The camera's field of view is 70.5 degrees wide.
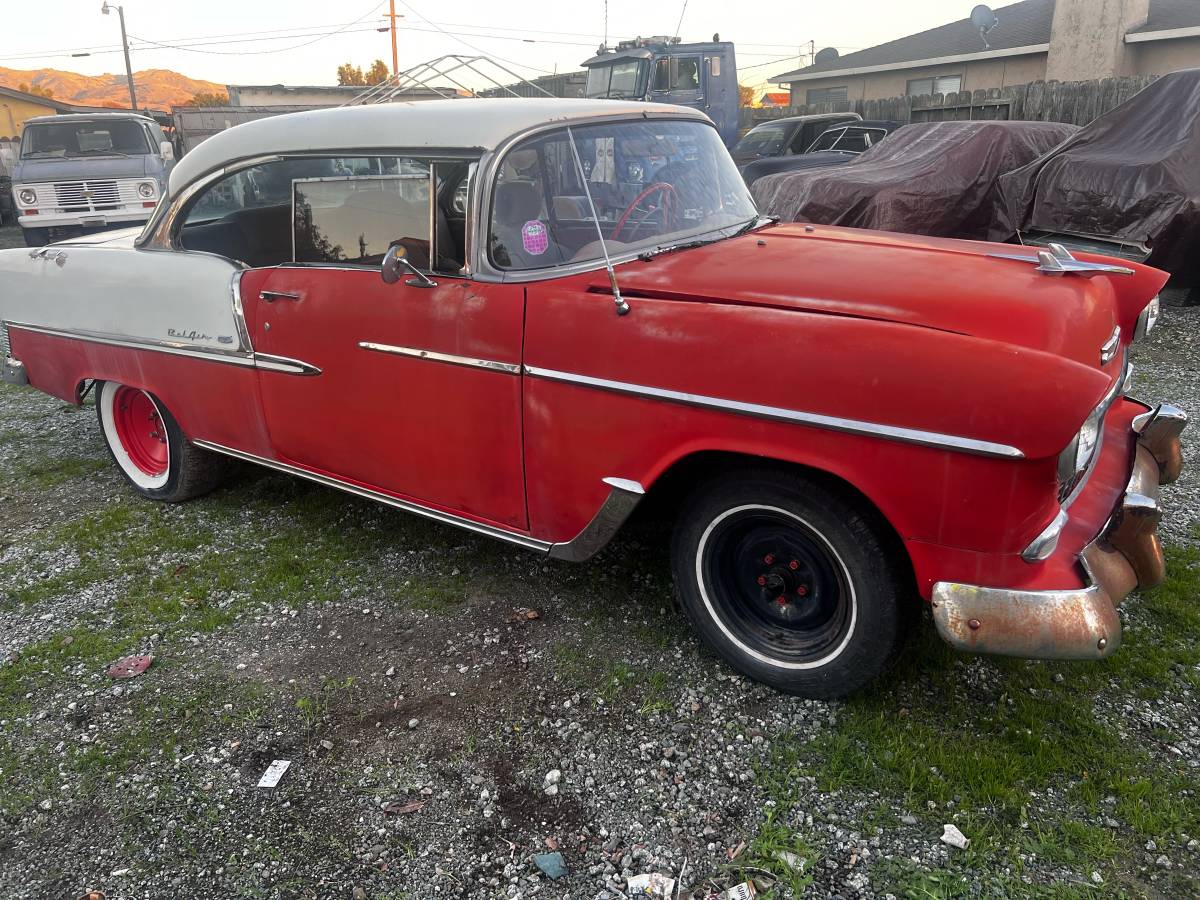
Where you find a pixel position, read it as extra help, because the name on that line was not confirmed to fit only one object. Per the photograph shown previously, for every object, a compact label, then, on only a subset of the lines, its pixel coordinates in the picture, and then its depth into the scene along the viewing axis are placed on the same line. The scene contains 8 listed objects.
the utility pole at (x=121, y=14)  37.09
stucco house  19.06
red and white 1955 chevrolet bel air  2.21
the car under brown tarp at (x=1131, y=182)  6.53
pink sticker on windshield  2.94
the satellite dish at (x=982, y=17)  20.84
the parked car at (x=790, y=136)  12.46
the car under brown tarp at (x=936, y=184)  7.76
